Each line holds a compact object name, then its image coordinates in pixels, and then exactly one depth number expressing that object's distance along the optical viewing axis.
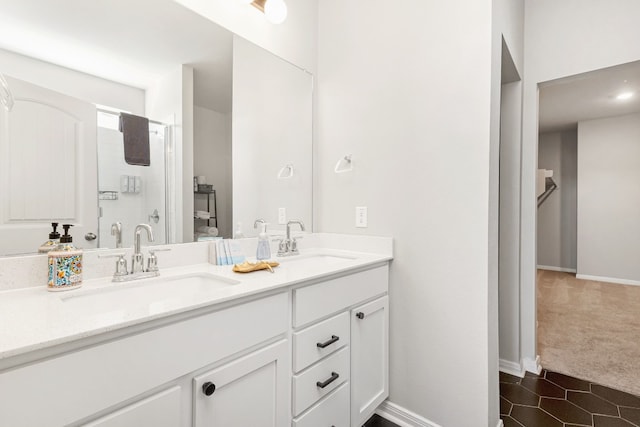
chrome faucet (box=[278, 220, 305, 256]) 1.75
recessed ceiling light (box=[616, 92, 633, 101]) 3.66
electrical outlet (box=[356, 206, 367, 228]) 1.78
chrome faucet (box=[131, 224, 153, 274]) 1.15
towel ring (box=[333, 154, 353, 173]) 1.85
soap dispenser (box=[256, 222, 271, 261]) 1.58
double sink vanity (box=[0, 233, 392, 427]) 0.62
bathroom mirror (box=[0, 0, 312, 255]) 1.00
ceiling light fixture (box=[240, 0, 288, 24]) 1.62
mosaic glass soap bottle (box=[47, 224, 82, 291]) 0.95
